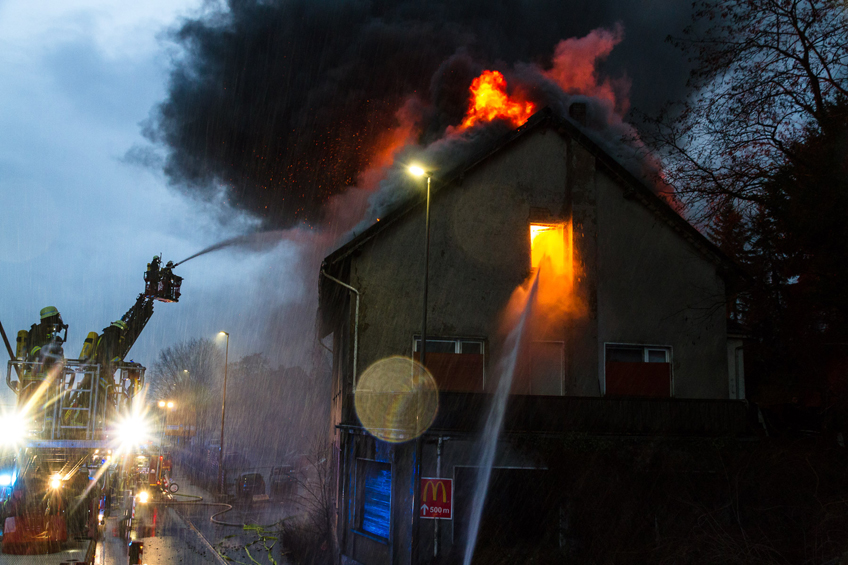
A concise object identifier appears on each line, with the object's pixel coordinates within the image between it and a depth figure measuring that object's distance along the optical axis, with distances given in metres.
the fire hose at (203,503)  24.90
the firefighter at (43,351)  12.34
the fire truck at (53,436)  12.34
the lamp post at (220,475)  34.19
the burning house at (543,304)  14.57
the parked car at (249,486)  31.84
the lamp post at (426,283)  13.53
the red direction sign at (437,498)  12.35
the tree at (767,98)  12.54
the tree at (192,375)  71.62
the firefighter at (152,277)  15.21
